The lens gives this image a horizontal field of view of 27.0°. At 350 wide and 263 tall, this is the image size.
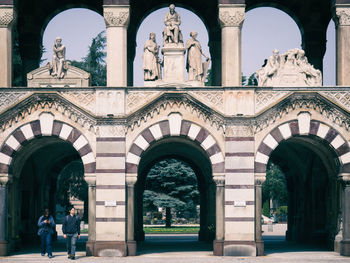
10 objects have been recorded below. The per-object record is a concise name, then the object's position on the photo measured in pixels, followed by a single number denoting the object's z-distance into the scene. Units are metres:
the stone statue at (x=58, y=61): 28.52
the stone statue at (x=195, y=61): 28.72
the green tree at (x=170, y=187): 54.50
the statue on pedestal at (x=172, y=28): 28.72
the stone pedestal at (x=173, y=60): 28.36
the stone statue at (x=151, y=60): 28.59
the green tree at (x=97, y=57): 68.88
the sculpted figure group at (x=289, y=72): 28.05
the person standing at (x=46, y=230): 26.60
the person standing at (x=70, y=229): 26.34
